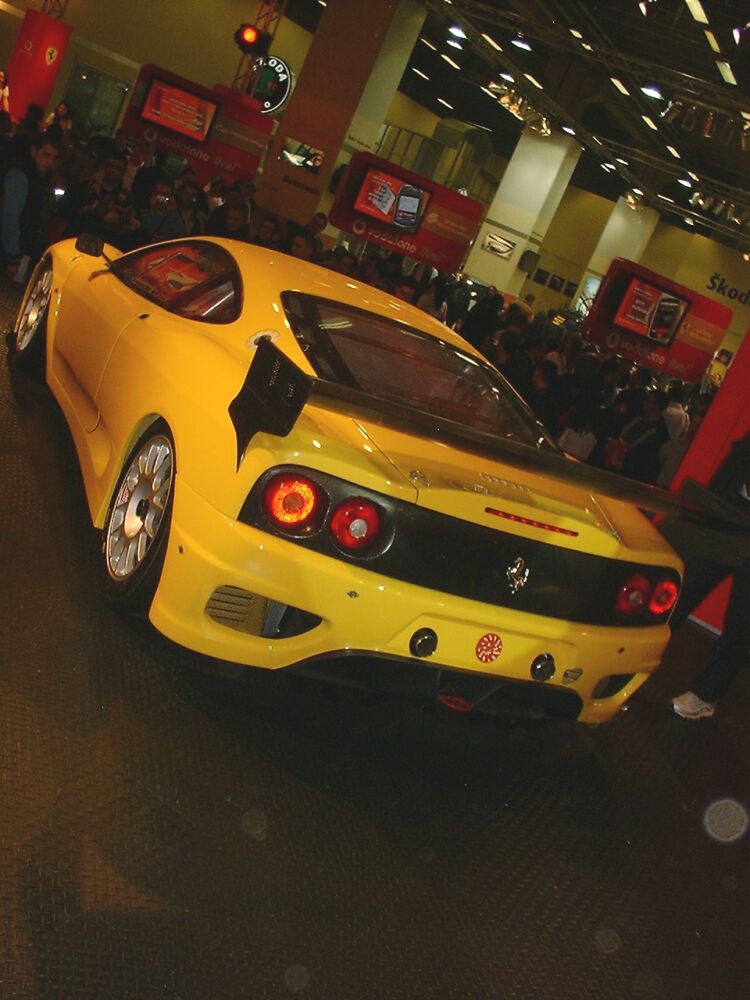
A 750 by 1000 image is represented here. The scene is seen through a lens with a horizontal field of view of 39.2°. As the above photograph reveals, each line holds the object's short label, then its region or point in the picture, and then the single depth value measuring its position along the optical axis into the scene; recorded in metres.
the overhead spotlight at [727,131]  16.77
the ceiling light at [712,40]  14.70
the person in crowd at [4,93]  17.80
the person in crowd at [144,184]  11.52
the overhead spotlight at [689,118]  17.70
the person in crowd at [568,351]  12.62
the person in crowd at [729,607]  4.78
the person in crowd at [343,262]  11.81
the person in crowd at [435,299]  13.74
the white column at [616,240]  31.80
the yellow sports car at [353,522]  2.95
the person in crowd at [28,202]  8.59
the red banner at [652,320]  16.89
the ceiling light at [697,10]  13.68
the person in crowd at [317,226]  11.97
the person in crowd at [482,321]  13.08
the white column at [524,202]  23.97
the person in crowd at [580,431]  9.40
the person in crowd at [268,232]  11.27
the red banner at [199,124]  13.02
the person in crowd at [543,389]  9.34
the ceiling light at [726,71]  15.69
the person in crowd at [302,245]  11.14
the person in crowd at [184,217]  9.86
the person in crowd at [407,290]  12.51
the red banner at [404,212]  13.38
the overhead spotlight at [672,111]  17.98
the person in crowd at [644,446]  9.77
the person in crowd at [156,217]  9.73
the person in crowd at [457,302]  15.89
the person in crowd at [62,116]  16.88
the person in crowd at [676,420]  10.25
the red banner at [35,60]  18.64
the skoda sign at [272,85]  18.44
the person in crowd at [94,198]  9.52
